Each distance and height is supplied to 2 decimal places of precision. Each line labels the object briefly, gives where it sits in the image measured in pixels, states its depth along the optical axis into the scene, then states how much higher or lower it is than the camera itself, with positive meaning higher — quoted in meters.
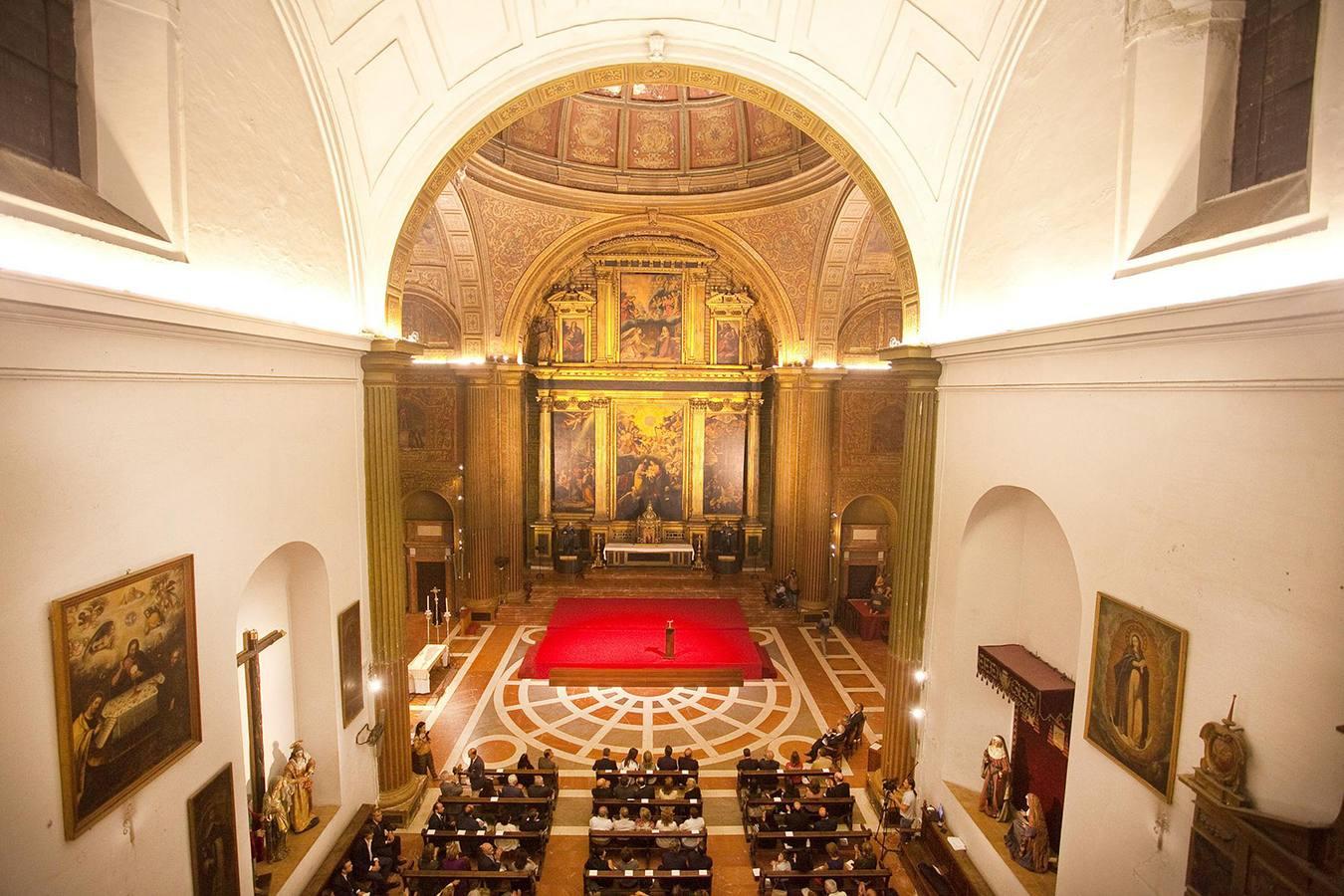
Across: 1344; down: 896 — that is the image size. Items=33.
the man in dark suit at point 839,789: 9.34 -5.58
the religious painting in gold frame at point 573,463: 20.69 -1.80
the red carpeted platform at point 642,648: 14.11 -5.64
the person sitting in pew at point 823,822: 8.70 -5.67
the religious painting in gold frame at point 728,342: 20.77 +2.23
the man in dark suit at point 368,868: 7.52 -5.64
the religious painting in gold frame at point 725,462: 20.78 -1.70
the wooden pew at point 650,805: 9.22 -5.80
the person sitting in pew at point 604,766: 9.81 -5.56
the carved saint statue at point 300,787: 7.50 -4.55
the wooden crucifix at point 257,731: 7.38 -3.87
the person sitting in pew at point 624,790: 9.42 -5.70
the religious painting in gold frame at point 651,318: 20.45 +2.96
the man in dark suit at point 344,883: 7.12 -5.42
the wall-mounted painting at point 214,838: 5.57 -3.97
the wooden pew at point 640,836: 8.42 -5.68
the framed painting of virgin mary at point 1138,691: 4.97 -2.31
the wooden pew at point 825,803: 9.09 -5.71
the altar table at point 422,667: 13.27 -5.54
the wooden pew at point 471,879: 7.49 -5.66
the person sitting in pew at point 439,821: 8.54 -5.64
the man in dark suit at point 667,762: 9.96 -5.57
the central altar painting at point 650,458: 20.70 -1.60
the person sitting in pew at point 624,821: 8.83 -5.83
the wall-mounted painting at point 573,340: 20.56 +2.19
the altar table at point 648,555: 20.28 -4.71
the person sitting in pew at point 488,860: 7.86 -5.63
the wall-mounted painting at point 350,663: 8.05 -3.36
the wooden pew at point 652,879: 7.72 -5.77
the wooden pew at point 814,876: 7.65 -5.64
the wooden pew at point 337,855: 7.34 -5.50
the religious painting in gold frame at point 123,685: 4.33 -2.15
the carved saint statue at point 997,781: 7.86 -4.57
